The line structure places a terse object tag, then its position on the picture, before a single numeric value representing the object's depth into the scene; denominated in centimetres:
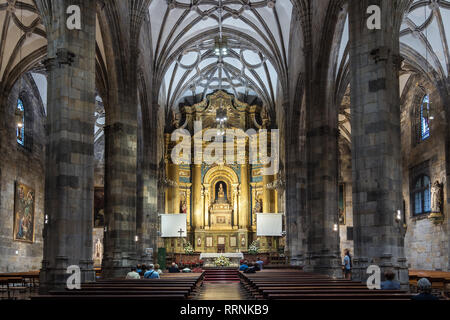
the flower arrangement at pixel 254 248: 3656
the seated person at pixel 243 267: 2271
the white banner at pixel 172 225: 3469
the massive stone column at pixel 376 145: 1292
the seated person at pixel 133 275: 1530
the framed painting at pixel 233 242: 4012
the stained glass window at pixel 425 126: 2816
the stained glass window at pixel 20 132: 2858
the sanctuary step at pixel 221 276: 2661
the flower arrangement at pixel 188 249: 3768
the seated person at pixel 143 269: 1790
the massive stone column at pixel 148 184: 2750
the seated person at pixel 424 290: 710
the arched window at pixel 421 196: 2792
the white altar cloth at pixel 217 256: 3391
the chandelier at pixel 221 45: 2641
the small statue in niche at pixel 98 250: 3912
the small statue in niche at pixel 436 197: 2508
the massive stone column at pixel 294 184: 2733
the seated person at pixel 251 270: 2041
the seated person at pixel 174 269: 2528
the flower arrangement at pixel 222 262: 3203
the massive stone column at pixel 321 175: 2017
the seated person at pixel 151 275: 1543
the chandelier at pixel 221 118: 3638
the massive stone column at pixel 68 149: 1302
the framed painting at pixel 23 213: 2708
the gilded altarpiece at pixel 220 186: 4016
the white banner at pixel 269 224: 3431
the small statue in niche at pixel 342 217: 3875
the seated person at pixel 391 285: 1014
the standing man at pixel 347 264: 2284
